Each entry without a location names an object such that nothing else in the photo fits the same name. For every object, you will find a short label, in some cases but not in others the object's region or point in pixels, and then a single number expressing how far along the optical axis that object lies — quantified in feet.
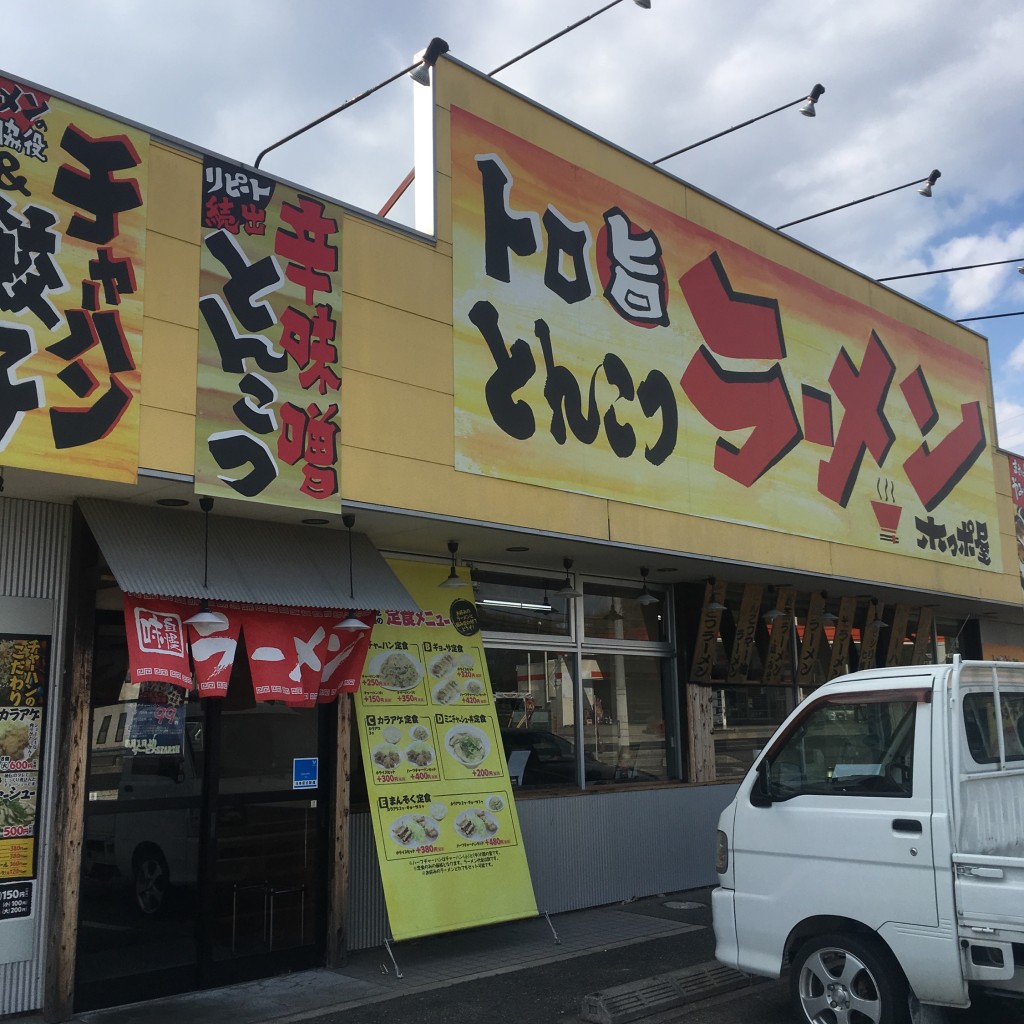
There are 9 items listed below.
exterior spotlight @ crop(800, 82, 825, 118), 39.96
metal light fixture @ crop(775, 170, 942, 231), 46.16
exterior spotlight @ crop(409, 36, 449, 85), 29.86
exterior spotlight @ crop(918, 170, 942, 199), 46.73
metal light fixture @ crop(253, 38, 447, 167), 29.89
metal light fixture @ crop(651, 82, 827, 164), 39.99
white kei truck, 18.98
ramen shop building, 23.38
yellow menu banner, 28.22
